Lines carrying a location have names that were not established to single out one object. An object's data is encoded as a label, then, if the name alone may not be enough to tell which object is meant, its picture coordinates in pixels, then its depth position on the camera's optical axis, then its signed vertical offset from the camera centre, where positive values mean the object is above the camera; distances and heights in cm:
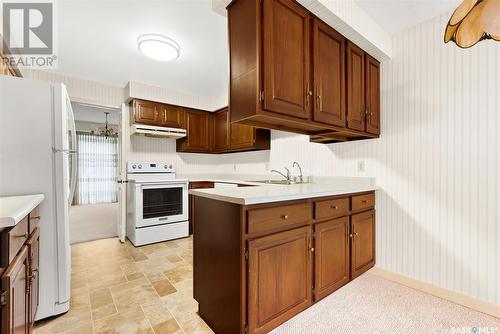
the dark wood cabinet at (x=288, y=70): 150 +73
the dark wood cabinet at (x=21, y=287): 90 -58
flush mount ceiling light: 230 +127
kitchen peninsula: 133 -59
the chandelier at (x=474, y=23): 81 +58
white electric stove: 331 -60
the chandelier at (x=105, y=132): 631 +105
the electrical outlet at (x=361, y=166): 251 +0
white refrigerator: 154 +4
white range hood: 350 +58
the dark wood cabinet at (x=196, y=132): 416 +66
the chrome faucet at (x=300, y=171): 282 -8
